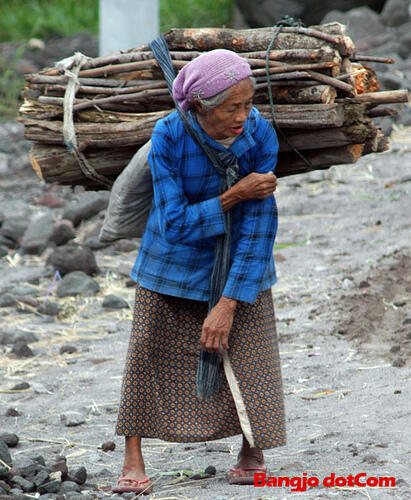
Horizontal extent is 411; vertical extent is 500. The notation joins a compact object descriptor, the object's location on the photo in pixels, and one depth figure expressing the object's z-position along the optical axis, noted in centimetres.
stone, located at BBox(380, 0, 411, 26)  2461
